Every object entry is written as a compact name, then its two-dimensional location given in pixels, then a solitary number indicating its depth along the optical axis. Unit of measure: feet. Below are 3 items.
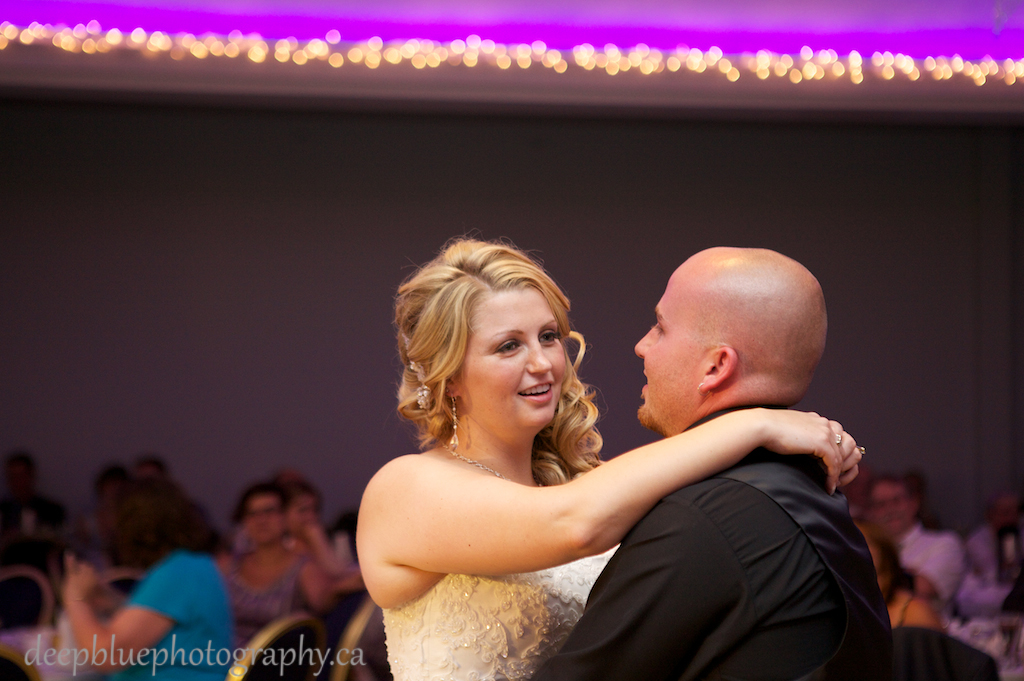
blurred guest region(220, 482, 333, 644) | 13.85
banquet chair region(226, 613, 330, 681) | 9.80
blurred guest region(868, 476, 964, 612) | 15.12
